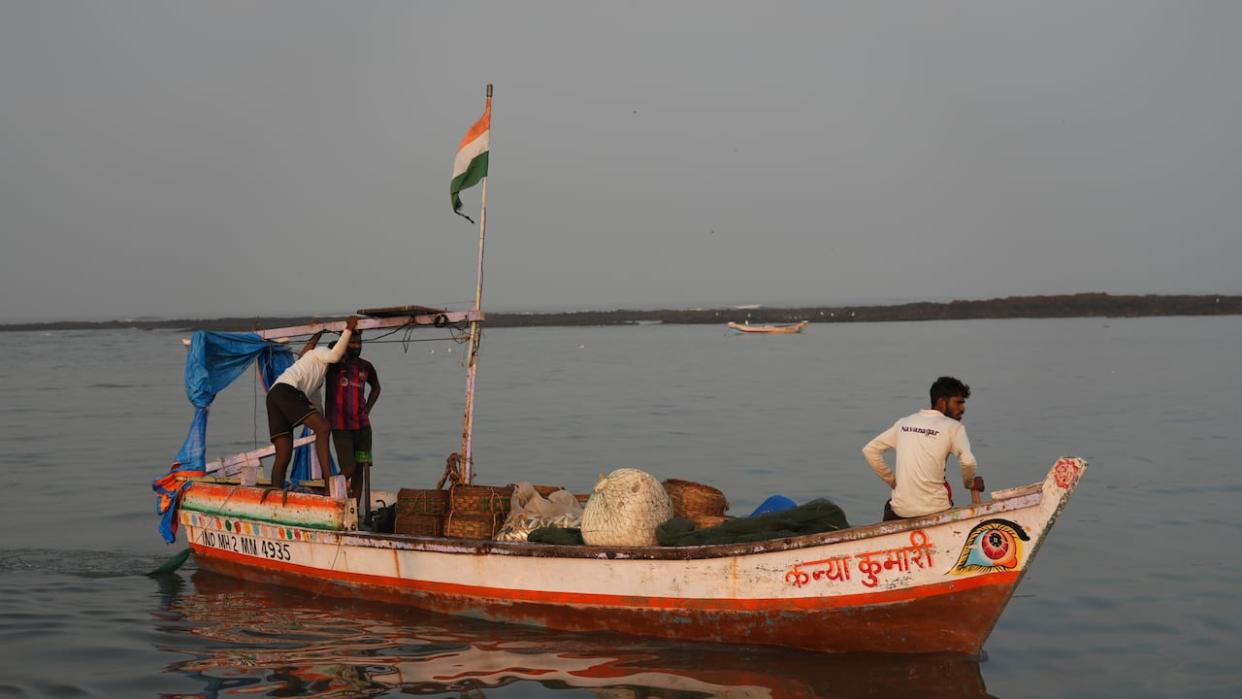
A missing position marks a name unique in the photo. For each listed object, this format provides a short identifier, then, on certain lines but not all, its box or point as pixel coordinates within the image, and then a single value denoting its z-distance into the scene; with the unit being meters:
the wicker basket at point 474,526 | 9.38
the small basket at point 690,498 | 9.30
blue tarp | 10.69
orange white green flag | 10.87
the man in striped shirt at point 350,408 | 10.26
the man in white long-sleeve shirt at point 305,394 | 9.86
